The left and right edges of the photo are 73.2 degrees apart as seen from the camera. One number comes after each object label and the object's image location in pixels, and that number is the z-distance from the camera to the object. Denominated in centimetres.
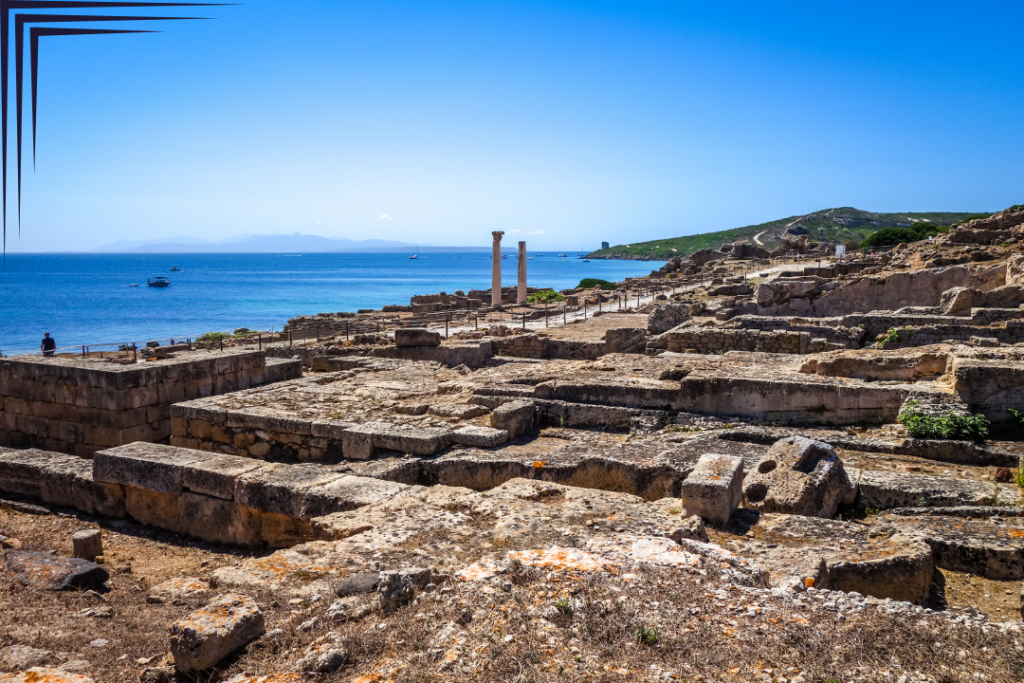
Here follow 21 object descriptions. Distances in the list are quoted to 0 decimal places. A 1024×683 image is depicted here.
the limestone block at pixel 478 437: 791
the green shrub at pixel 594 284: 4767
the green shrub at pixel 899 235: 4866
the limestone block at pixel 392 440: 771
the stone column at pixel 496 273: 3462
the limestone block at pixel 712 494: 521
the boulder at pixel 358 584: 393
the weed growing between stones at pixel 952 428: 759
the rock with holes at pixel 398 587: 372
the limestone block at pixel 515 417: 845
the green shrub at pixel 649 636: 317
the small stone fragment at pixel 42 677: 324
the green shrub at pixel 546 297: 3925
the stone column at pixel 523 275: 3709
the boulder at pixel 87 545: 569
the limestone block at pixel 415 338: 1645
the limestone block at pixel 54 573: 486
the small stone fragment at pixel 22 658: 350
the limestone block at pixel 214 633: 328
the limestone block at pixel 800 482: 583
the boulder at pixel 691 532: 459
